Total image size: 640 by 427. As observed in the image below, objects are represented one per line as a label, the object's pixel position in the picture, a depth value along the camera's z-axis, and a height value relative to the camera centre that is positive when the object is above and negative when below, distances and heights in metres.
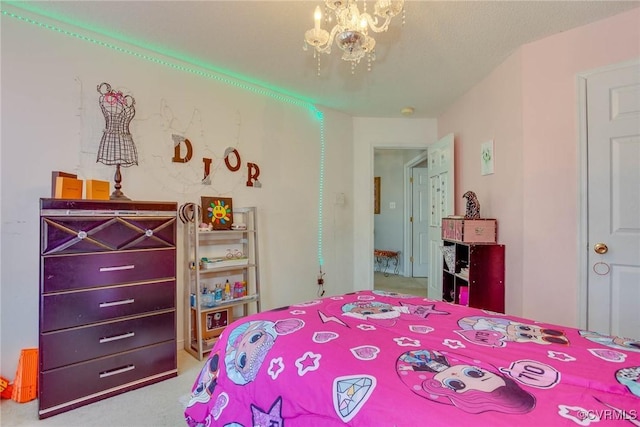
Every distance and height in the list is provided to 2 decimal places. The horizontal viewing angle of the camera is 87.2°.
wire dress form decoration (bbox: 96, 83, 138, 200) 2.36 +0.59
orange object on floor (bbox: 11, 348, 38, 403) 1.96 -0.99
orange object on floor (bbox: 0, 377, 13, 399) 1.96 -1.05
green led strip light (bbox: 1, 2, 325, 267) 2.21 +1.19
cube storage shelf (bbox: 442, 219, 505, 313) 2.75 -0.53
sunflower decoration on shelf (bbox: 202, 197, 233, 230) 2.84 +0.00
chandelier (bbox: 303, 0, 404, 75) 1.50 +0.85
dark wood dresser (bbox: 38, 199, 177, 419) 1.83 -0.52
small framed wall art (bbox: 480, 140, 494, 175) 2.99 +0.50
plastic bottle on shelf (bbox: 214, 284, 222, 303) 2.79 -0.70
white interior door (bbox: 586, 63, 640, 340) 2.08 +0.07
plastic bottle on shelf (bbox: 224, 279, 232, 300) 2.89 -0.68
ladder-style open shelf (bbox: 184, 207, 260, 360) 2.66 -0.58
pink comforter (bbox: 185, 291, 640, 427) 0.85 -0.49
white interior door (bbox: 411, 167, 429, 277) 5.77 -0.18
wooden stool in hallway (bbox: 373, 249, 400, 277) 5.84 -0.88
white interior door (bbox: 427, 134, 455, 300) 3.63 +0.18
